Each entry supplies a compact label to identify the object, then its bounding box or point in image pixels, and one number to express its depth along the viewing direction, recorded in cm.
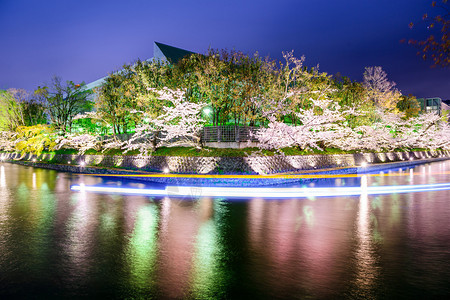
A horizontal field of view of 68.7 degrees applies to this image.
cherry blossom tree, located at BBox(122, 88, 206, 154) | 2492
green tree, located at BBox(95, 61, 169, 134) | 2838
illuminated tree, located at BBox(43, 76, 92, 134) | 4631
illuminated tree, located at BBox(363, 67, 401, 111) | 4672
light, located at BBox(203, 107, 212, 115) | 3148
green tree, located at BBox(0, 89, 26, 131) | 4903
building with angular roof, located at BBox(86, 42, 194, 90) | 3994
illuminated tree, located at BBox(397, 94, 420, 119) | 5747
